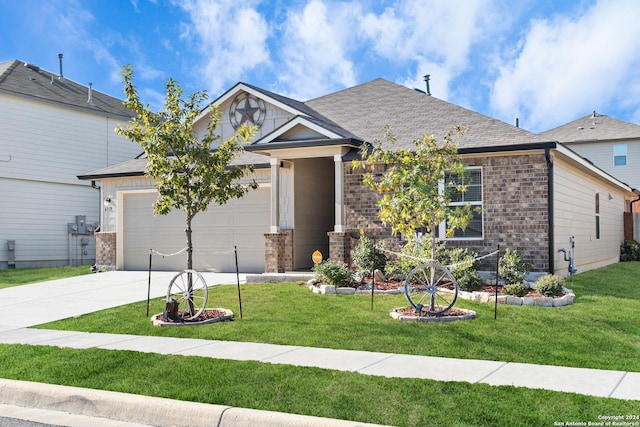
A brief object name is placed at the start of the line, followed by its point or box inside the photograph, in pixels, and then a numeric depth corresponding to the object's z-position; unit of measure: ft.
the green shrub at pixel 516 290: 39.19
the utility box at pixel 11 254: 79.20
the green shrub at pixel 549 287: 39.14
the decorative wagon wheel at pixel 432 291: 34.06
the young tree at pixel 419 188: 35.01
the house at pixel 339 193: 47.21
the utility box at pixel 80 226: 86.69
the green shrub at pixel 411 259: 43.60
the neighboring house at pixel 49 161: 79.71
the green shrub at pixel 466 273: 42.37
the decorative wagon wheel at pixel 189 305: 35.35
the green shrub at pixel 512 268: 42.75
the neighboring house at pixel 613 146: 115.34
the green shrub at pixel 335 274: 44.16
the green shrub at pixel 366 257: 47.96
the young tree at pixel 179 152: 36.11
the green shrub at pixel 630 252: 86.63
